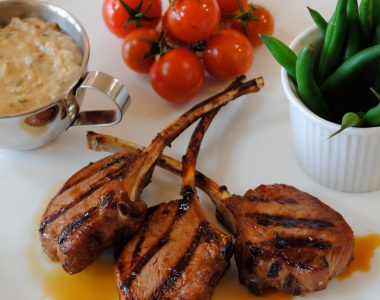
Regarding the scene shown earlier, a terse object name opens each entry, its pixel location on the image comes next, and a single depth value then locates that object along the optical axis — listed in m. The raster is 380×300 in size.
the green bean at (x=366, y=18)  0.43
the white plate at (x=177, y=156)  0.43
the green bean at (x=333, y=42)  0.43
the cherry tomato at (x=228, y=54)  0.50
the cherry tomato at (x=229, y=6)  0.52
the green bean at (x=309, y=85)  0.42
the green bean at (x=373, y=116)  0.41
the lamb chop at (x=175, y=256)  0.40
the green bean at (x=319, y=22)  0.45
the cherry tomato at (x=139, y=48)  0.51
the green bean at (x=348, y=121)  0.41
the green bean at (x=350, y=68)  0.42
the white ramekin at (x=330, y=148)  0.43
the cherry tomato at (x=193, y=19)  0.49
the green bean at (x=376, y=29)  0.43
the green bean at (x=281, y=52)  0.44
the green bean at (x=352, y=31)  0.44
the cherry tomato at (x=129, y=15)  0.52
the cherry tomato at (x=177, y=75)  0.49
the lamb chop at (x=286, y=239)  0.40
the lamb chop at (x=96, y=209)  0.42
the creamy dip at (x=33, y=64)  0.46
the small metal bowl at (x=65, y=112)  0.46
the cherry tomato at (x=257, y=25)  0.53
